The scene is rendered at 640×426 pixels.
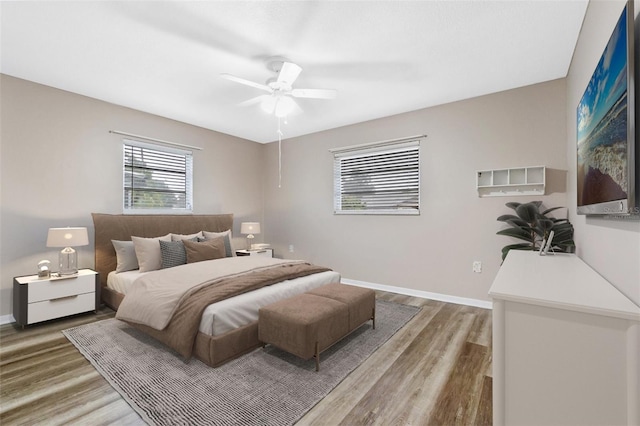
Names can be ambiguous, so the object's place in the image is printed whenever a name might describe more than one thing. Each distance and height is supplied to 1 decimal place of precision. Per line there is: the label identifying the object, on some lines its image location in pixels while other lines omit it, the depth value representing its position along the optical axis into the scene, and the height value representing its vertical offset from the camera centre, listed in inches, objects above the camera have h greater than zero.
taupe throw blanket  86.0 -28.2
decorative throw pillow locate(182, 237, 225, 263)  145.4 -18.9
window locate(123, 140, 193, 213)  159.2 +21.5
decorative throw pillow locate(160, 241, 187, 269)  139.4 -19.8
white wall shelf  125.0 +15.3
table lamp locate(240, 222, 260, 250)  197.6 -9.6
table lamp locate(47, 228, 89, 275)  116.9 -12.0
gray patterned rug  66.1 -45.8
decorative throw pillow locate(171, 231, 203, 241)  156.4 -12.6
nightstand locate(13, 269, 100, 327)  111.6 -34.2
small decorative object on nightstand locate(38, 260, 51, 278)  118.8 -23.5
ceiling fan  100.5 +50.2
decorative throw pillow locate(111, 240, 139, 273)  138.3 -20.6
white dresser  38.8 -20.8
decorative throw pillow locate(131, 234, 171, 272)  136.2 -19.2
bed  86.3 -29.1
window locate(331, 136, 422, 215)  163.3 +22.7
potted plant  100.7 -5.0
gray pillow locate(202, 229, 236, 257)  169.0 -14.1
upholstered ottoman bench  82.8 -33.2
